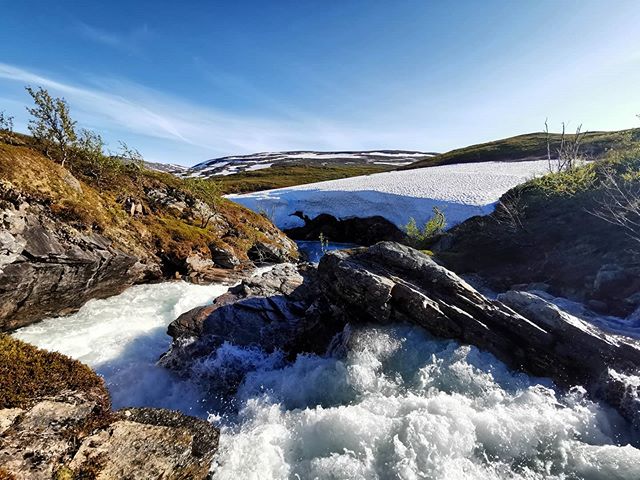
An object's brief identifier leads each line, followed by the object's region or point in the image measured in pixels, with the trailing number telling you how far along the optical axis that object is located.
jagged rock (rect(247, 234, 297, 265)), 40.09
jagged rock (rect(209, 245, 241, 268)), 33.88
